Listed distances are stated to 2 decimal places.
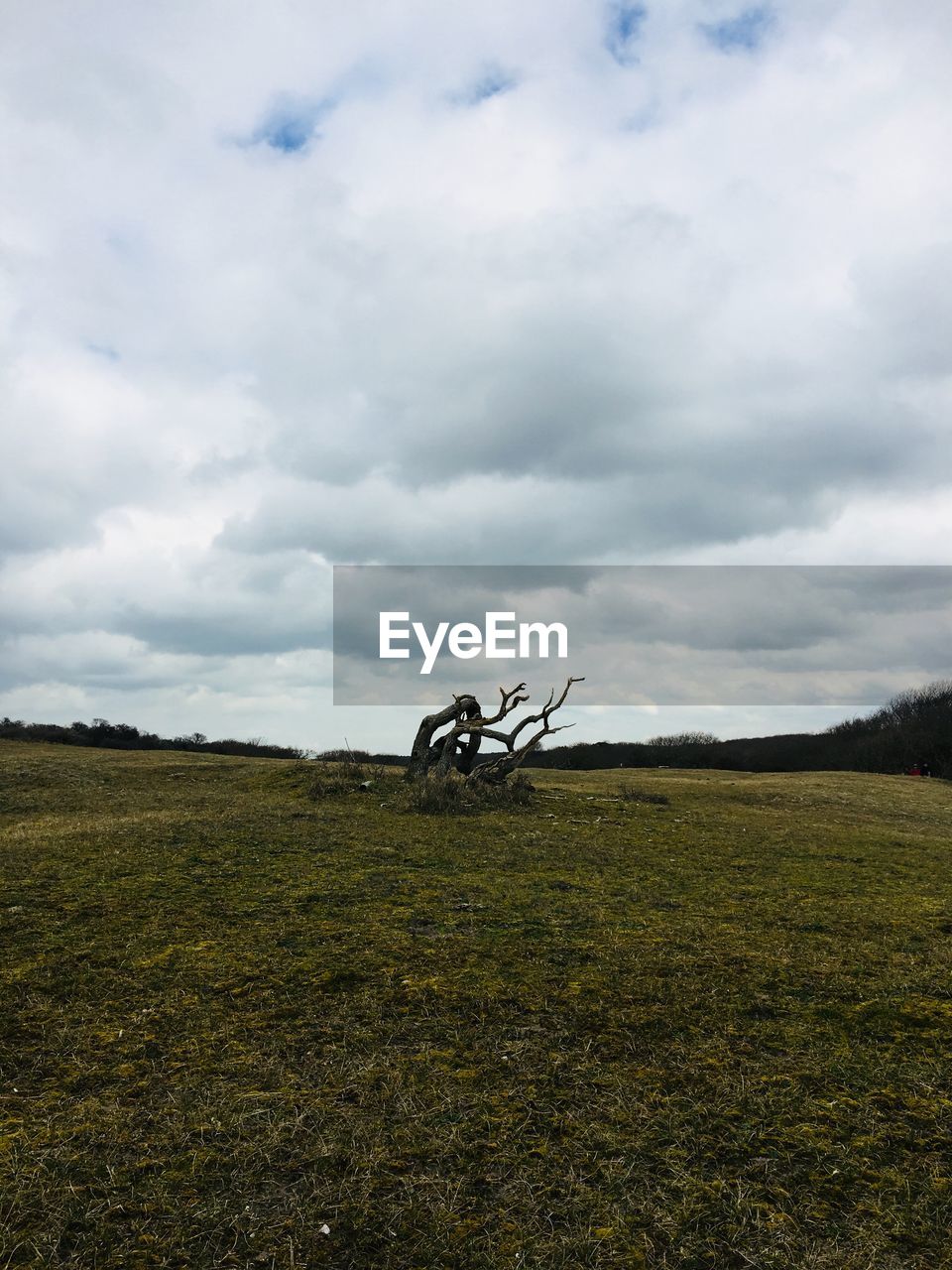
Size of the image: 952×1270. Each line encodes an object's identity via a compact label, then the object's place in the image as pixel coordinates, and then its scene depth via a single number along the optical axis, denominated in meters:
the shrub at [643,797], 17.70
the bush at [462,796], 13.75
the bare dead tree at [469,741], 17.05
